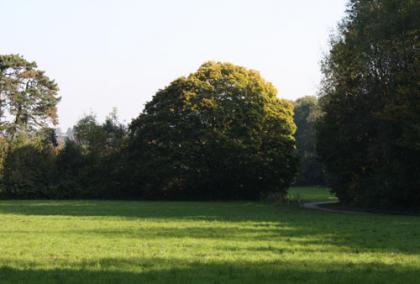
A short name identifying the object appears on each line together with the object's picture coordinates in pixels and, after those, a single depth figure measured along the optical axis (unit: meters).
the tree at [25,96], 73.50
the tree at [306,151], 105.88
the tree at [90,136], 72.06
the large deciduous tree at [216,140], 59.94
